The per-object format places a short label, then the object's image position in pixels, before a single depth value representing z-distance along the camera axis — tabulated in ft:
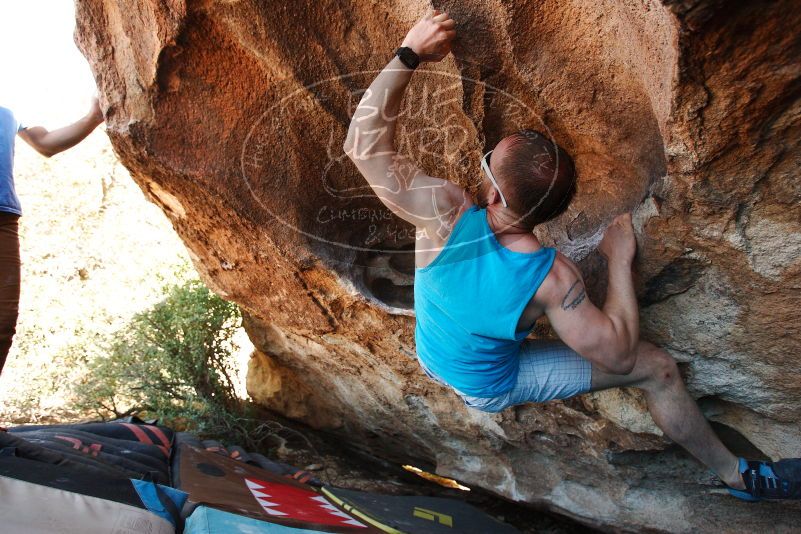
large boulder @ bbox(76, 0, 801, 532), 5.11
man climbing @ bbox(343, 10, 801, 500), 5.66
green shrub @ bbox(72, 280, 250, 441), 13.70
